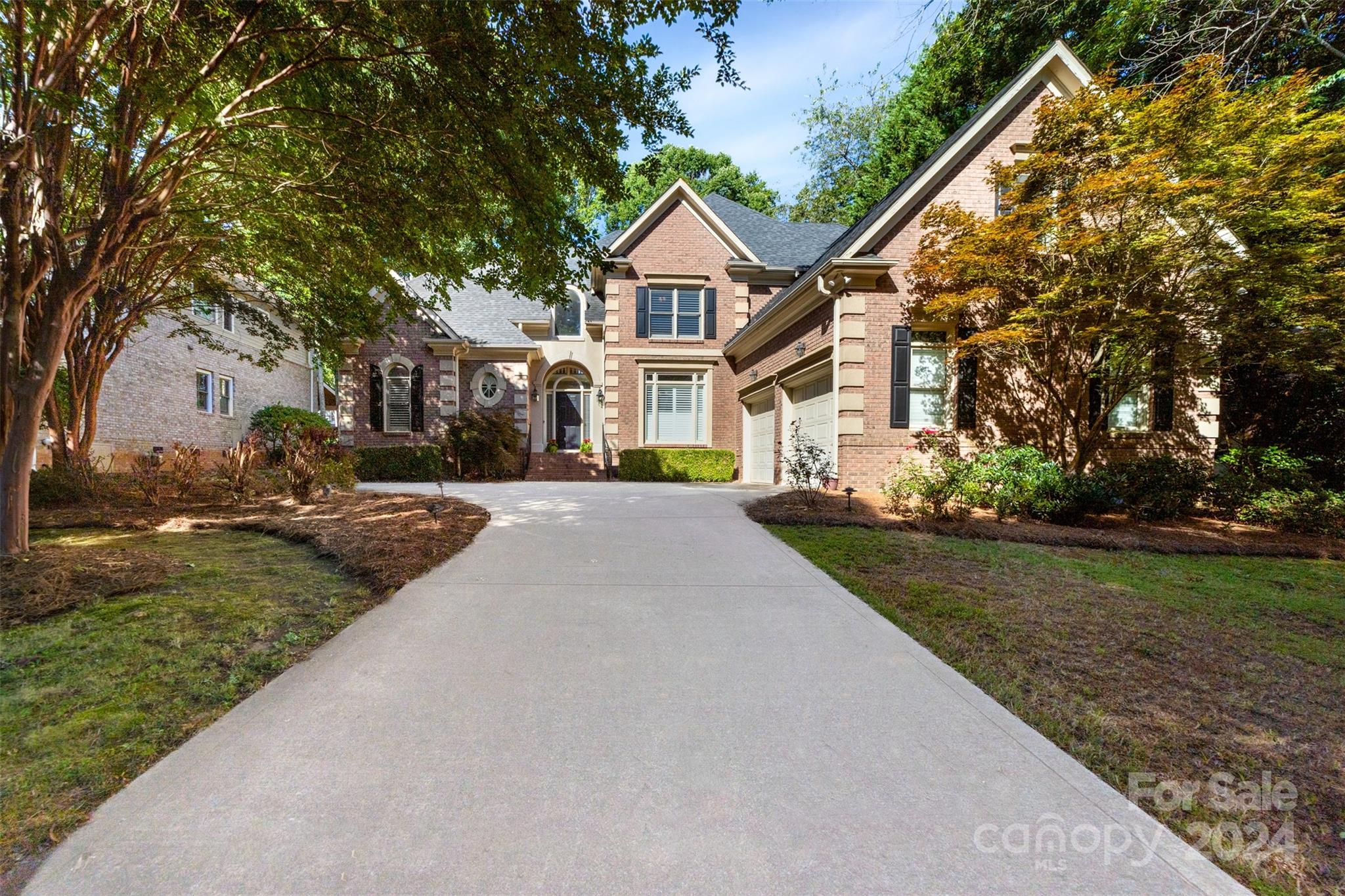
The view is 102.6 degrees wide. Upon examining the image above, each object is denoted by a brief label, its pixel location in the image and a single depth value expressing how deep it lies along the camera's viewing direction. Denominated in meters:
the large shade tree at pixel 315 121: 4.80
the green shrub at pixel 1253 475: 8.85
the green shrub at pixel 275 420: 17.72
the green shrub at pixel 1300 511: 8.09
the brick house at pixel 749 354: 10.11
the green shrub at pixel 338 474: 9.07
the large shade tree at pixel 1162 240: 7.46
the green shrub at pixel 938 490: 7.71
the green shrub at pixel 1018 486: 8.04
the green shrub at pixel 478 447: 15.09
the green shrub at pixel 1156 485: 8.69
